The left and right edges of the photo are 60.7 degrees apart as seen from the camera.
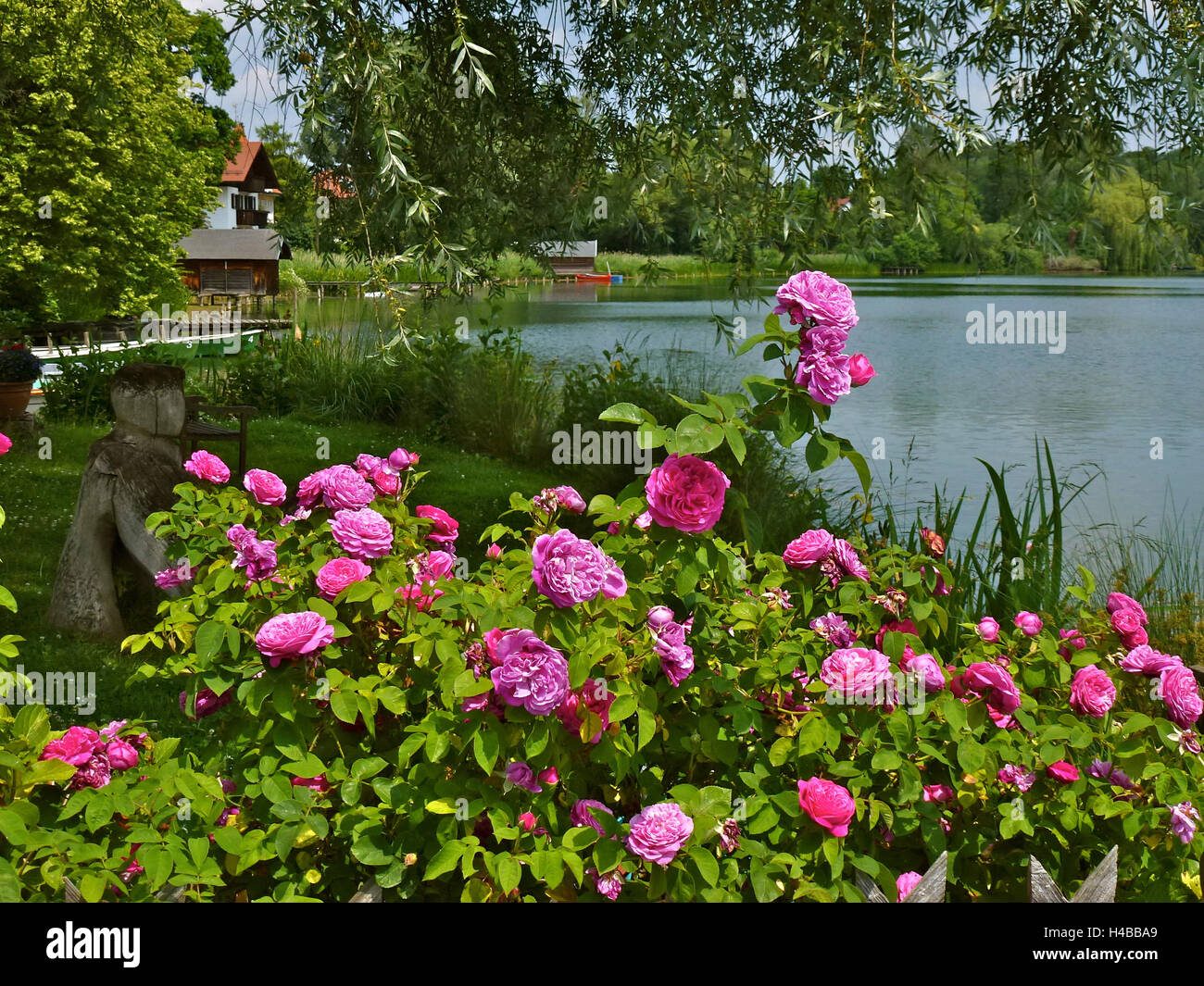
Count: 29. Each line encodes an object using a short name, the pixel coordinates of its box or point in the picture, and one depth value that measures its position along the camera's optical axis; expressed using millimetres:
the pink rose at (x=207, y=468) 2900
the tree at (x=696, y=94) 4117
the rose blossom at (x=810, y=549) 2486
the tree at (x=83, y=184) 26359
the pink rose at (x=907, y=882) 2061
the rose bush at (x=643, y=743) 1881
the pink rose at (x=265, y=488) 2633
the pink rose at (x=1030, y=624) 2486
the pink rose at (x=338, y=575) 2162
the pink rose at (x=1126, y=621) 2465
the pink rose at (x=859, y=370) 2008
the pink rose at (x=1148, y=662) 2365
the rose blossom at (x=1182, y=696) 2240
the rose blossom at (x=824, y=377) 1903
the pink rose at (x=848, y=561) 2512
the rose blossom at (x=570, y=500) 2426
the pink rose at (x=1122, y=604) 2514
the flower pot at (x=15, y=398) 12375
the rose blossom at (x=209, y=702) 2238
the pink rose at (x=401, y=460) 2725
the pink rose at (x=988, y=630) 2494
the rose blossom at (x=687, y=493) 1875
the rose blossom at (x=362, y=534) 2262
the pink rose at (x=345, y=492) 2445
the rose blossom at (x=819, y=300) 1956
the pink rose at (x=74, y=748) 2201
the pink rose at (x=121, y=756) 2326
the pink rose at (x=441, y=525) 2678
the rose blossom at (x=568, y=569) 1788
